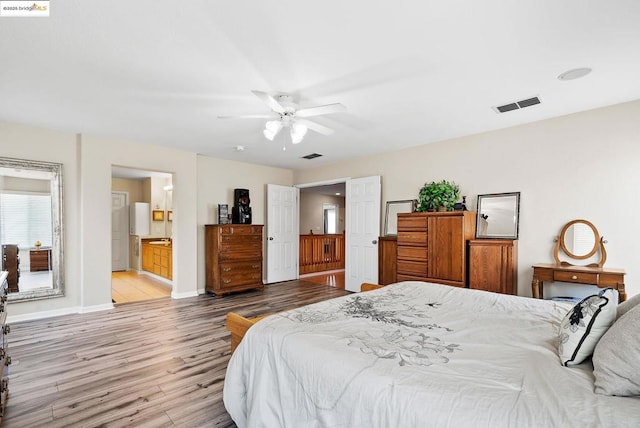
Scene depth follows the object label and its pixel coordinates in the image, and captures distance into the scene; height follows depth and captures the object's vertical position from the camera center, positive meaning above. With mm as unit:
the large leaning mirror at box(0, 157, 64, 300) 3932 -174
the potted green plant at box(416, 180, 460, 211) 4293 +243
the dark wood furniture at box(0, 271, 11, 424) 1991 -921
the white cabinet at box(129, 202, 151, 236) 7711 -79
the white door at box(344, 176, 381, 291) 5410 -322
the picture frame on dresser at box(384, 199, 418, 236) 5016 +38
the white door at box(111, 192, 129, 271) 7844 -467
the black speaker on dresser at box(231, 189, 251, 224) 5848 +109
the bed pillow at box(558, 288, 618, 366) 1256 -496
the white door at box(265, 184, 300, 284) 6531 -424
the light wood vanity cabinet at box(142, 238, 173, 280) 6355 -992
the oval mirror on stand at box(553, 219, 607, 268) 3326 -331
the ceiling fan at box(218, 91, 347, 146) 2631 +931
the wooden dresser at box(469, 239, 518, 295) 3670 -641
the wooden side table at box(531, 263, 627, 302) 2967 -655
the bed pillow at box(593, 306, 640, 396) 1006 -514
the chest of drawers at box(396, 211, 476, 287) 3924 -442
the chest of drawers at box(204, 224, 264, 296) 5320 -794
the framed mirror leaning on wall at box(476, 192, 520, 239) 3912 -40
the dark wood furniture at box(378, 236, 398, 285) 5062 -773
